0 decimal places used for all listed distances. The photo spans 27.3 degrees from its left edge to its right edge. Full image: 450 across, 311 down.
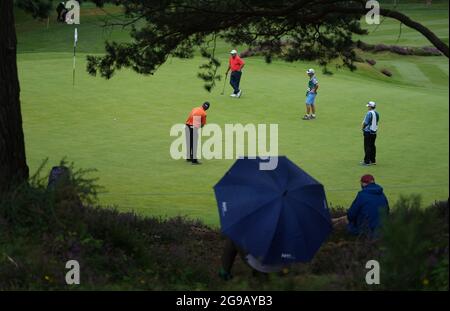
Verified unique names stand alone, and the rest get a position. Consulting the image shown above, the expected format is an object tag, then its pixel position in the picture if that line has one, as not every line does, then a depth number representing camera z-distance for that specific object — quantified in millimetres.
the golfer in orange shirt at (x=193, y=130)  25328
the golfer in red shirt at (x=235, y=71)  34500
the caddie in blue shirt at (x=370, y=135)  25266
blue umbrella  10633
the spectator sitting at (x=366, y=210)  13023
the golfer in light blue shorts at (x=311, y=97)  31734
